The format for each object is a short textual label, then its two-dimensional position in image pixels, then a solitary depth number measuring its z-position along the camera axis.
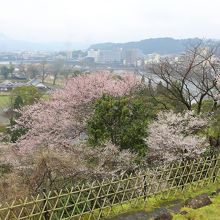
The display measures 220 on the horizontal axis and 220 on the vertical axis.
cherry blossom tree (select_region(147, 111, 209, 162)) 18.53
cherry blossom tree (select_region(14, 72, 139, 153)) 23.33
